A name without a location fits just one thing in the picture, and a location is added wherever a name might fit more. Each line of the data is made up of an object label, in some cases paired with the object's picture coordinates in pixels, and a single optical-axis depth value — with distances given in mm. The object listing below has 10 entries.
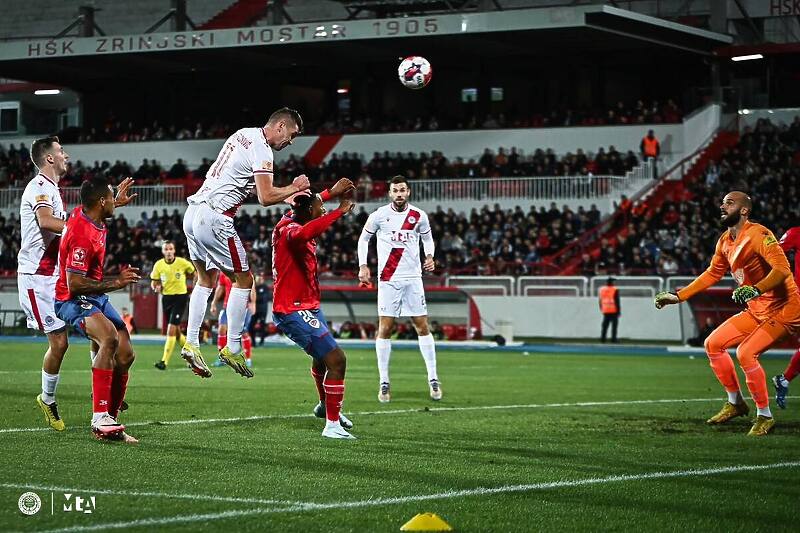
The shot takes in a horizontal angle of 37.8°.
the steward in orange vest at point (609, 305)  34719
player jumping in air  11438
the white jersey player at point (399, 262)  16219
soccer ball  18734
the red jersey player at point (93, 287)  10516
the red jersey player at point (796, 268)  13612
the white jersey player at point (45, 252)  11555
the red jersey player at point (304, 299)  11133
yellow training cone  6660
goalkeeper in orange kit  12117
